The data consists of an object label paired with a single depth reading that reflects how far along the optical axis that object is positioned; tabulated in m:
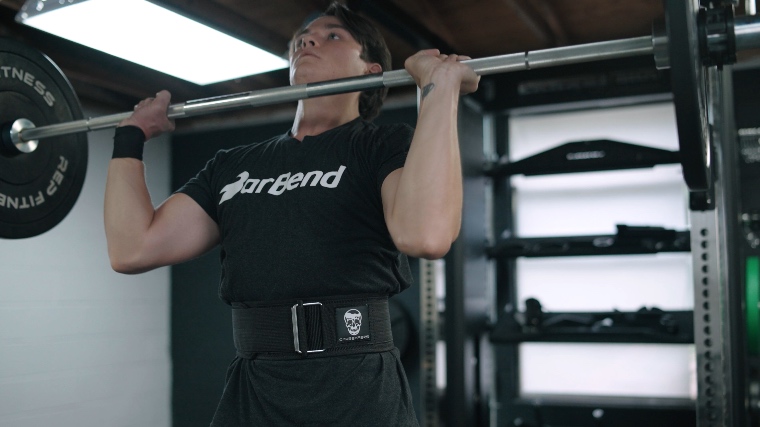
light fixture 2.51
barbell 1.11
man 1.26
